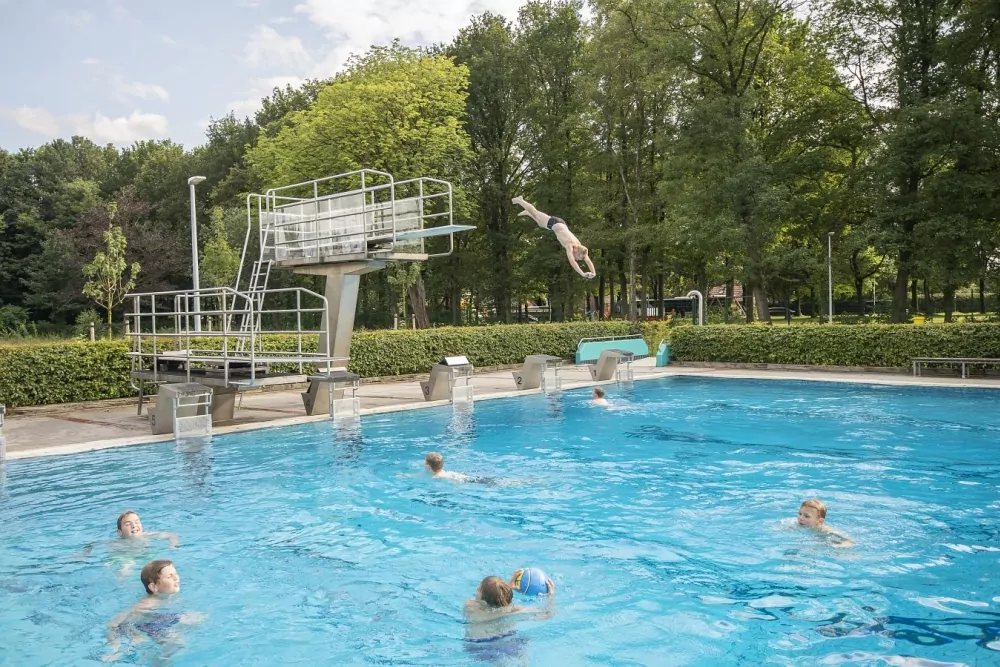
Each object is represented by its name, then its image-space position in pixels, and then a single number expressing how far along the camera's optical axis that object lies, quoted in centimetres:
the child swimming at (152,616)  636
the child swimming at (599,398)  1847
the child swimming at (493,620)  597
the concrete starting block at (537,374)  2227
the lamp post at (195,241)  2140
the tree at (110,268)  3628
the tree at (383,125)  3584
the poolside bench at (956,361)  2198
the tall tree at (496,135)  4872
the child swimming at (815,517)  839
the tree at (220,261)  4447
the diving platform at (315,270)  1583
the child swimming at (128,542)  830
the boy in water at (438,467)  1141
